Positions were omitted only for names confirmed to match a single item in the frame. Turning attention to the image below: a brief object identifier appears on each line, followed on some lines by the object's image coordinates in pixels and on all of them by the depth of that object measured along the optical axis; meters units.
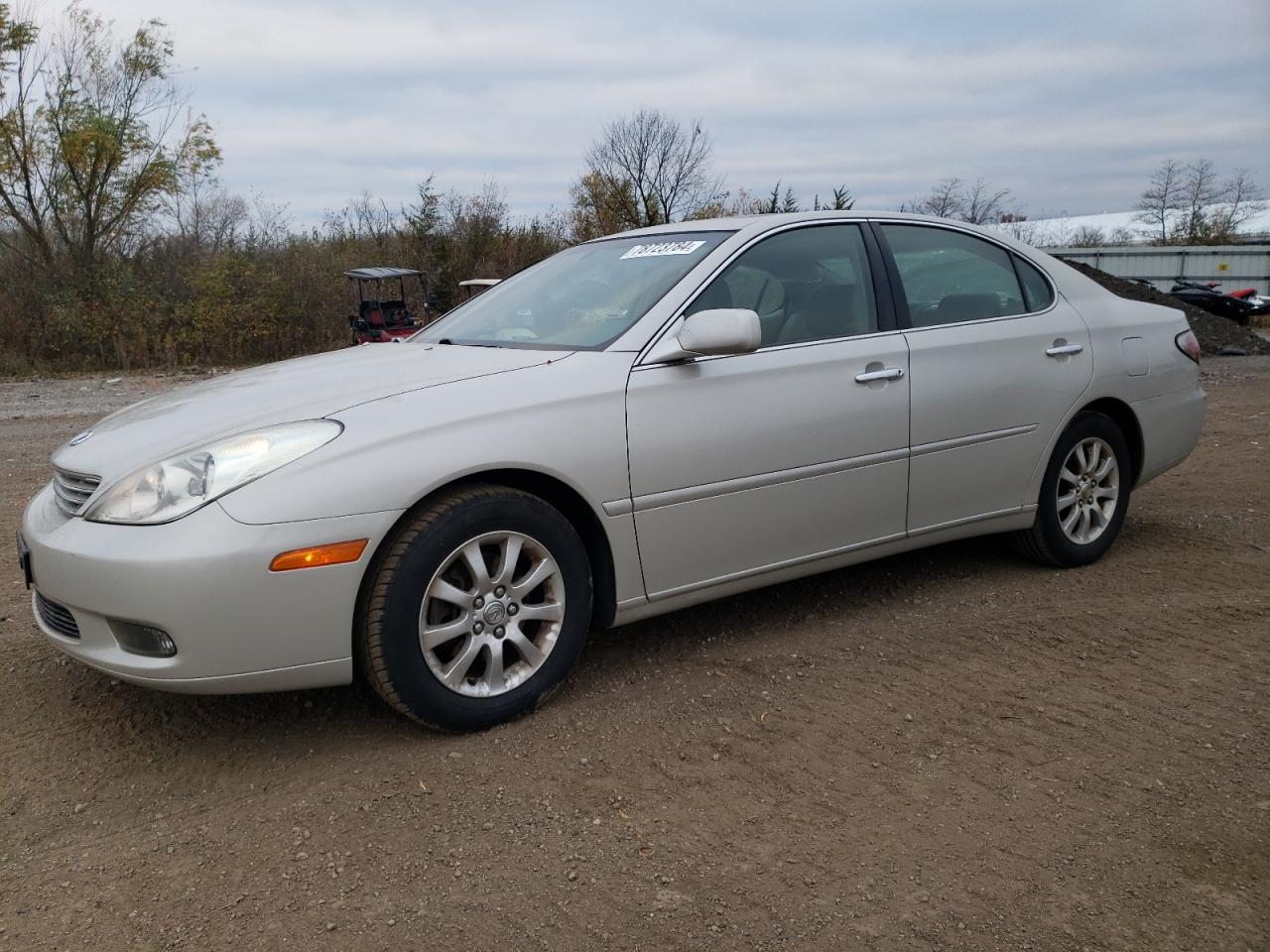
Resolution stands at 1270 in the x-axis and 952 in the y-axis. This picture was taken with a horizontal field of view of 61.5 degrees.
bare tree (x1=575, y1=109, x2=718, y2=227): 29.61
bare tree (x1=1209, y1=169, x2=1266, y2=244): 42.38
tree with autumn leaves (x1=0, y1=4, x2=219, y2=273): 20.62
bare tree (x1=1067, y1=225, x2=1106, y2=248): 45.46
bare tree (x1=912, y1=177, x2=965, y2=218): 37.66
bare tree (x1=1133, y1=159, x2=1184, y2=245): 45.25
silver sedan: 2.90
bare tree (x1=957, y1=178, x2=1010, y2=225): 39.44
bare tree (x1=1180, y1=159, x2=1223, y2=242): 43.38
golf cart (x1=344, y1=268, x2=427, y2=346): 19.72
